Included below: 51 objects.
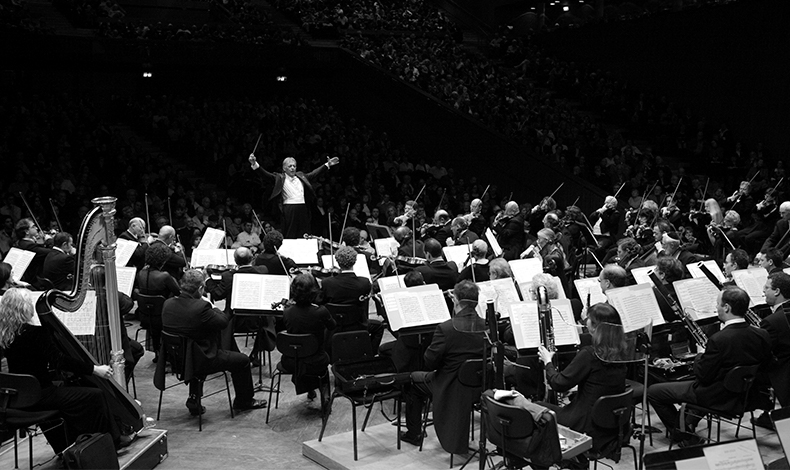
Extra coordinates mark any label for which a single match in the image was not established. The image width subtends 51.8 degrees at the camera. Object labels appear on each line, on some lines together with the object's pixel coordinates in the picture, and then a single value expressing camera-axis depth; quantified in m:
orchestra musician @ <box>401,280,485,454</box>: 5.87
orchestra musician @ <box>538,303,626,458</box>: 5.32
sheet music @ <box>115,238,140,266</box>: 8.58
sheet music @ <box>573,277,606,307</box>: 7.36
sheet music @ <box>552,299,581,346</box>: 6.32
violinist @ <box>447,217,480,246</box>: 10.42
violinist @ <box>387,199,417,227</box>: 11.02
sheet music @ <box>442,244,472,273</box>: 9.56
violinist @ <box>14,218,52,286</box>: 9.13
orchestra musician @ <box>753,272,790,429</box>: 6.25
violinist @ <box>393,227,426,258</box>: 9.86
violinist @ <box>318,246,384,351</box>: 7.54
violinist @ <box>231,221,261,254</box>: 12.89
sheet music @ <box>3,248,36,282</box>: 8.11
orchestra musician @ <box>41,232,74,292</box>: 8.04
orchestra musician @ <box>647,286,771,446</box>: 5.84
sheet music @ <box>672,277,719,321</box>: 6.82
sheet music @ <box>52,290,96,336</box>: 6.13
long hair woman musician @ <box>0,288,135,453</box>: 5.41
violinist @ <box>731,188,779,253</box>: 12.32
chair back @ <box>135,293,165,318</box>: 7.75
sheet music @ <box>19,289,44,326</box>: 5.50
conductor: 12.49
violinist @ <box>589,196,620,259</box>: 11.48
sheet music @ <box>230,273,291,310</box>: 7.16
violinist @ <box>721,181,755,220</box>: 13.43
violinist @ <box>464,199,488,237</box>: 11.66
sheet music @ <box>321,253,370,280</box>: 8.49
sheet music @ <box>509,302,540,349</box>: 5.96
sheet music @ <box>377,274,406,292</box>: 7.37
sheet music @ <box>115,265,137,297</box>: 7.57
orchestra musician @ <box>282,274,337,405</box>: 6.84
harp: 5.10
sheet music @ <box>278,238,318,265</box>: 9.28
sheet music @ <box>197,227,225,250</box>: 9.24
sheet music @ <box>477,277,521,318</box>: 7.11
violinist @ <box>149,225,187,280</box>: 8.64
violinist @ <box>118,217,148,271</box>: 9.11
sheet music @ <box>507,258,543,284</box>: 8.39
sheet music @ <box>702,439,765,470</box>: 3.49
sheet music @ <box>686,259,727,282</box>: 7.79
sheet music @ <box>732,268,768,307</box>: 7.46
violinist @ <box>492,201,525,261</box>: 11.08
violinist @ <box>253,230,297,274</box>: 8.76
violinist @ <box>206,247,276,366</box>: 7.89
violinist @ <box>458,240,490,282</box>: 8.59
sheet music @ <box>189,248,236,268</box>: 8.79
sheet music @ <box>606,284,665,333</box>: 6.27
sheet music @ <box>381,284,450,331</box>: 6.37
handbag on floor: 5.11
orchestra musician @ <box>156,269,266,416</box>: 6.63
